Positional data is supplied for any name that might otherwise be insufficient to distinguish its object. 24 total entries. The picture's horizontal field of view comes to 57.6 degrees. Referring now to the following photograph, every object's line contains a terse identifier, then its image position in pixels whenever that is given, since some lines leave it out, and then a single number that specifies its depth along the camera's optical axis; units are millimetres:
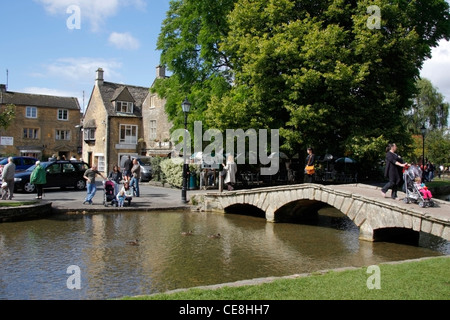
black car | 22375
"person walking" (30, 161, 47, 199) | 18766
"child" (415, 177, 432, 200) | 12648
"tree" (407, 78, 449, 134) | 57062
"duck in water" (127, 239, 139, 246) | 11827
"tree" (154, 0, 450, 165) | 21359
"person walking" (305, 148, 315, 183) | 17500
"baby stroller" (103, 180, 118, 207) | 18484
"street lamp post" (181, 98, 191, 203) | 20164
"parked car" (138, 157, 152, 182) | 34281
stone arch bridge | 11539
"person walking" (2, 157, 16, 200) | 17703
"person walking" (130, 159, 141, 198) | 21562
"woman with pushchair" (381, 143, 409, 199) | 13617
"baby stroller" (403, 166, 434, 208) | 12792
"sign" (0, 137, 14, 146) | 49031
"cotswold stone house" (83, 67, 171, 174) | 44531
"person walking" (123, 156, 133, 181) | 23500
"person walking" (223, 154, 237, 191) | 19922
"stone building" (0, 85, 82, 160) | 50344
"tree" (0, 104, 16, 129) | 23203
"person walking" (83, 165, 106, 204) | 18688
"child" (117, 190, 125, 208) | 18516
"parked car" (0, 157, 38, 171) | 25406
